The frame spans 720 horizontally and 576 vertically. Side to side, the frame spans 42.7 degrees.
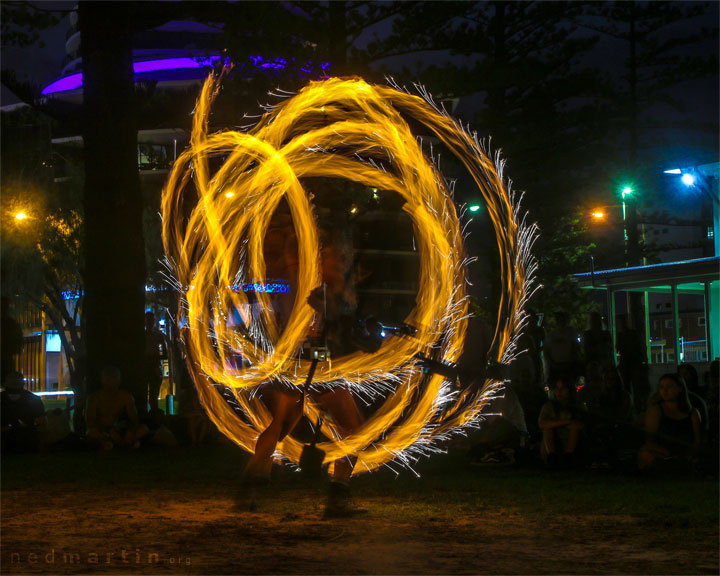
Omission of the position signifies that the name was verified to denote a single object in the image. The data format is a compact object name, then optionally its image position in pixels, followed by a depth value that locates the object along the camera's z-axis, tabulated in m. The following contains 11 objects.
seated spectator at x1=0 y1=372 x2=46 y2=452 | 11.69
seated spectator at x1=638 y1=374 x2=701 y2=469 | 8.75
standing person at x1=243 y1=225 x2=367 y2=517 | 6.64
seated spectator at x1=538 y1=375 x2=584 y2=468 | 9.27
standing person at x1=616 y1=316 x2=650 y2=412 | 14.05
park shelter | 20.64
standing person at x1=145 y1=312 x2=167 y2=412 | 14.43
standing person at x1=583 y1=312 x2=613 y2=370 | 13.33
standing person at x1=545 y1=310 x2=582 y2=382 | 12.25
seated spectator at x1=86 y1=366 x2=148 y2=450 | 11.84
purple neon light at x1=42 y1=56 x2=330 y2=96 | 50.47
